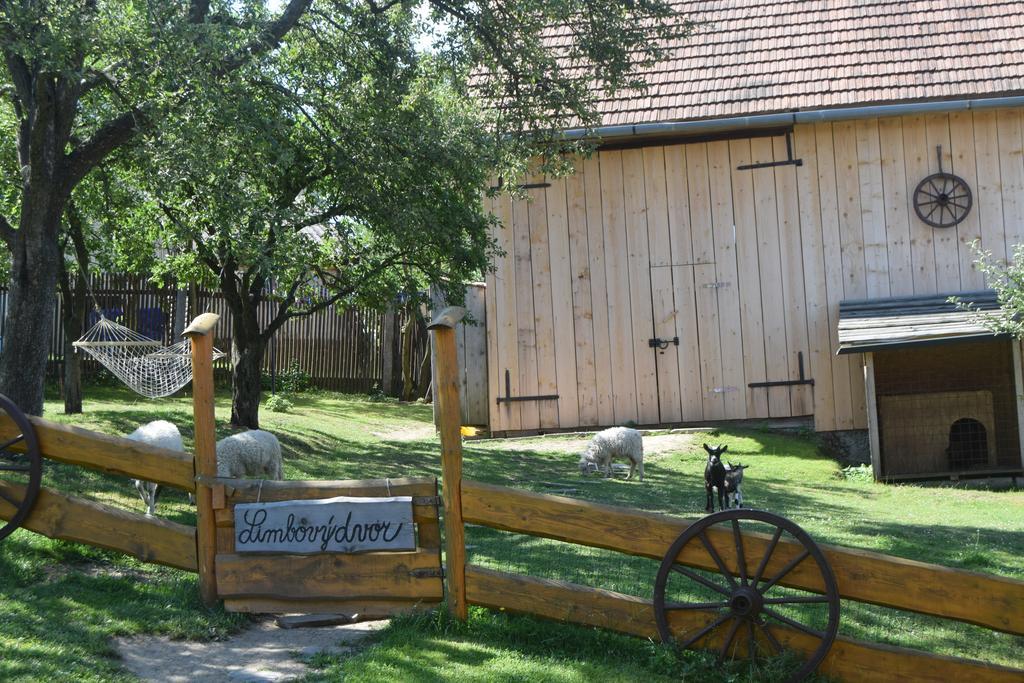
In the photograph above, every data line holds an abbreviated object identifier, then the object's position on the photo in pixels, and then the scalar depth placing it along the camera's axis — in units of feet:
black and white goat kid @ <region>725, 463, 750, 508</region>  31.89
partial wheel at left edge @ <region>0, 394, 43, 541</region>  21.88
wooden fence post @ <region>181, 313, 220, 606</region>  21.16
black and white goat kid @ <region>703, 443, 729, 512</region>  31.73
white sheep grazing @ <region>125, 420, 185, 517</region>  29.40
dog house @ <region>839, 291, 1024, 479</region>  49.32
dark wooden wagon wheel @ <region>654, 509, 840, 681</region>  18.22
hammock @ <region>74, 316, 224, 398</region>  44.62
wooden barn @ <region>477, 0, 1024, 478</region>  51.93
